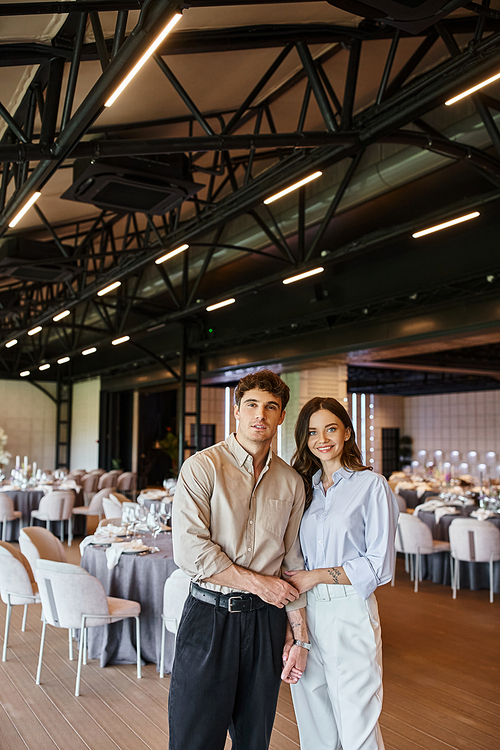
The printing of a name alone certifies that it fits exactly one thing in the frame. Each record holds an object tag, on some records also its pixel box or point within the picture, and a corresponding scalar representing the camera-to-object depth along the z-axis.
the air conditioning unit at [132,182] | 5.52
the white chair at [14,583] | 4.84
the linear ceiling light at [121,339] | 13.01
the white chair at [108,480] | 14.20
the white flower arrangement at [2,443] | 14.34
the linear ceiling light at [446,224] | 6.17
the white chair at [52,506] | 10.43
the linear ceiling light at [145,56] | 2.96
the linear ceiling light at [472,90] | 3.79
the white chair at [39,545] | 5.16
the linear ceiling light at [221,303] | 9.88
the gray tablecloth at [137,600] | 4.80
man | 2.17
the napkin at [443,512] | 8.17
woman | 2.37
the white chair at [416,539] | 7.39
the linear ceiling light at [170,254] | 7.54
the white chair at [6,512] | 10.27
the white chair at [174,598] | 4.11
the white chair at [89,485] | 13.58
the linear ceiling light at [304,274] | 7.87
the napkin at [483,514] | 7.54
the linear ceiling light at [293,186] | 5.29
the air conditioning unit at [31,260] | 8.24
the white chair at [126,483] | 14.78
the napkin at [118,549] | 4.95
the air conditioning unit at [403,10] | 2.97
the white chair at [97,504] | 10.60
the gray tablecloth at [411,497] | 11.08
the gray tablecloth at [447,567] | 7.50
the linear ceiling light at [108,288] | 9.19
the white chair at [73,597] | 4.23
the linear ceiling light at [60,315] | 11.36
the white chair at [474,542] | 7.05
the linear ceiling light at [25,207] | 5.34
